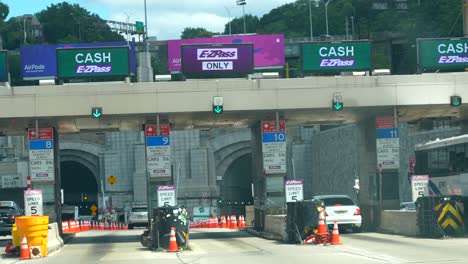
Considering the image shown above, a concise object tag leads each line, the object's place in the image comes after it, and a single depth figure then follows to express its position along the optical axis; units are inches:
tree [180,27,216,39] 6657.5
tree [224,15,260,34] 6254.9
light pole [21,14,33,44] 5583.7
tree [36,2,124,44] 5841.5
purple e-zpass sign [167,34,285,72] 2805.1
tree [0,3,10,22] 6499.0
